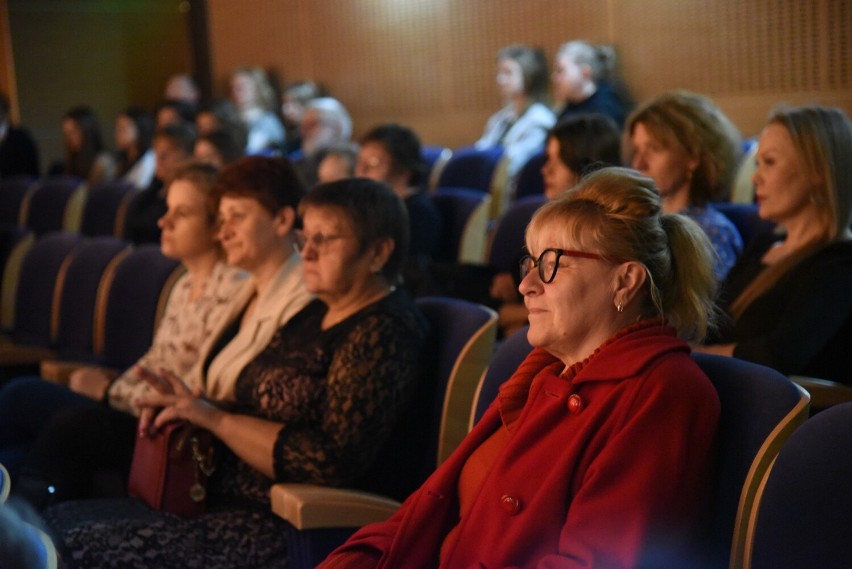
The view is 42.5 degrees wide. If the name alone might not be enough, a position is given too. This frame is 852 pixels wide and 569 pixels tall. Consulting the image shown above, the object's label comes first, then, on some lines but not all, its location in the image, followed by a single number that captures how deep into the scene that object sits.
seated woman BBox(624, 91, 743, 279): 3.09
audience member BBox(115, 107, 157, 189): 7.87
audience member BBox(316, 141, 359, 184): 4.86
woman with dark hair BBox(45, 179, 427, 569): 2.28
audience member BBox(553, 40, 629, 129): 6.23
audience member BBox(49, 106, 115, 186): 8.62
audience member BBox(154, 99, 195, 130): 7.81
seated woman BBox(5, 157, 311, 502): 2.79
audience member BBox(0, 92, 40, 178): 9.04
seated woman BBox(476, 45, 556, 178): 6.59
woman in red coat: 1.53
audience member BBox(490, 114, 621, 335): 3.51
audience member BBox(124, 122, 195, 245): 5.61
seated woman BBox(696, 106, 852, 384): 2.50
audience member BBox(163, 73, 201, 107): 9.32
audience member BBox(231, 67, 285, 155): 8.27
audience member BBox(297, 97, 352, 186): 6.57
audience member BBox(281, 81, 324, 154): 8.12
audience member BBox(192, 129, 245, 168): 4.98
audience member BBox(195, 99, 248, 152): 6.28
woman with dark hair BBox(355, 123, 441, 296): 4.32
